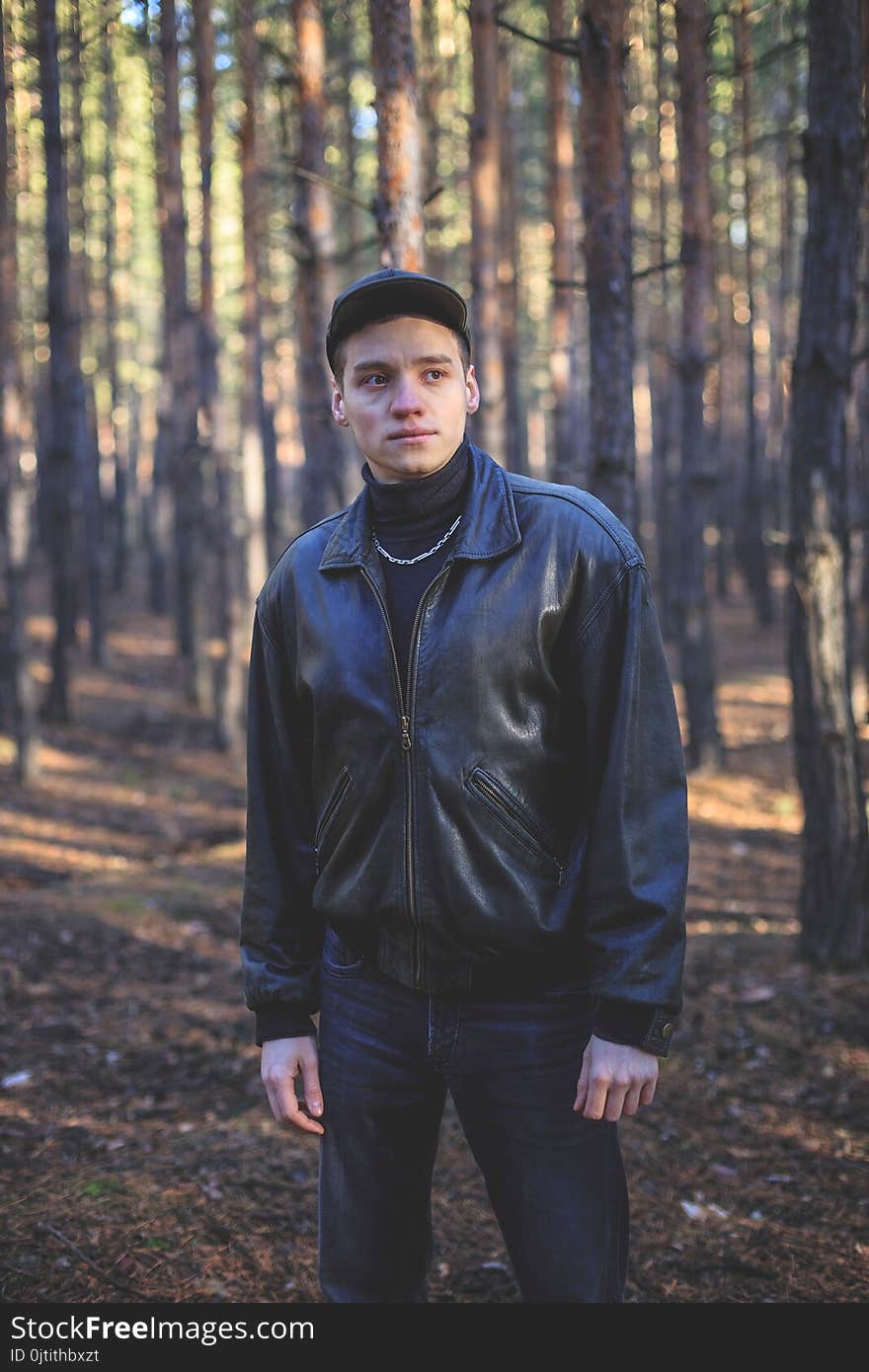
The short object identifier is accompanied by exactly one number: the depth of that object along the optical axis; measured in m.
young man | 2.15
